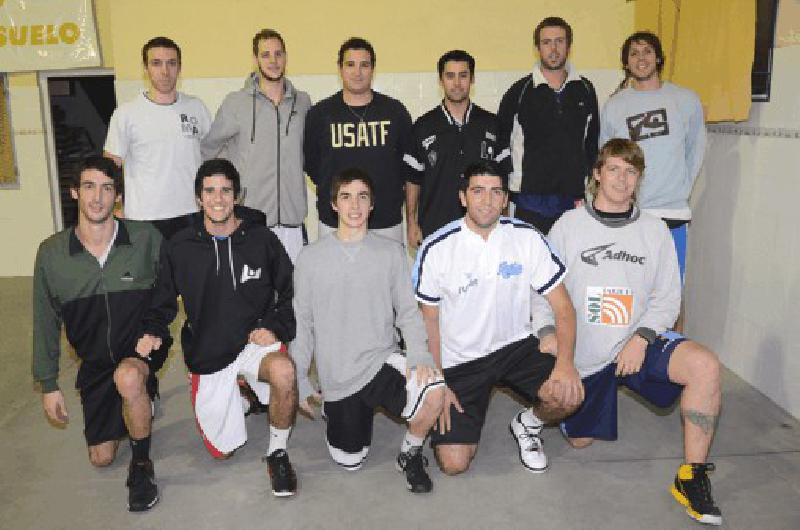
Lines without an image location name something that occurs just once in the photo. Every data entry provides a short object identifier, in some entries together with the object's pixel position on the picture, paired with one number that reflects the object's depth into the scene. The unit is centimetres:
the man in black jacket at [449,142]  403
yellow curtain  400
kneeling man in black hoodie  319
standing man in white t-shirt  411
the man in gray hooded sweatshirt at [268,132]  408
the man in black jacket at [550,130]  411
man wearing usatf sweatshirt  396
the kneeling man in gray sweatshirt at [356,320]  309
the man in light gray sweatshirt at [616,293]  304
